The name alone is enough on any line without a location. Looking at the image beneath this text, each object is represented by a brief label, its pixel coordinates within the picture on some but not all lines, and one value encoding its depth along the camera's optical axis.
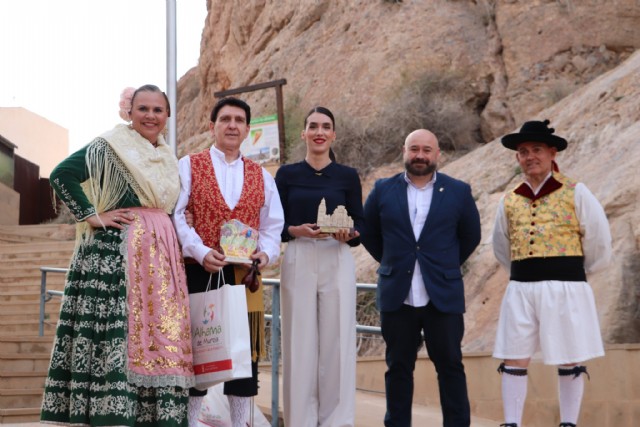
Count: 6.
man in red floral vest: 5.56
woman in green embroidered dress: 5.21
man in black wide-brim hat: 5.90
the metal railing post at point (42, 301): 10.91
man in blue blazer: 5.89
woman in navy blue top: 5.95
